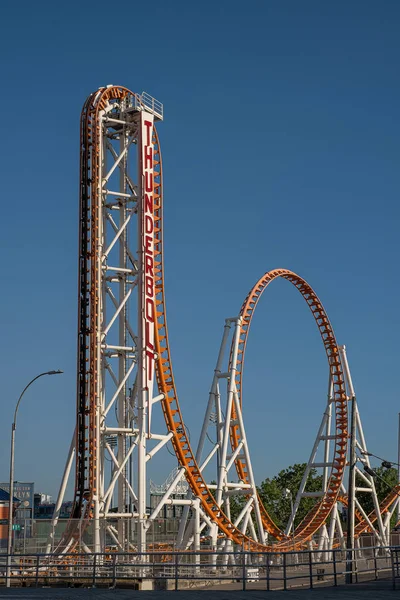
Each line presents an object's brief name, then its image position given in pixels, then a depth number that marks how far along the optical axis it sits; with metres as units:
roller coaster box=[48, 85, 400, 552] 32.22
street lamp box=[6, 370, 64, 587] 28.65
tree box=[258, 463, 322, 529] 80.88
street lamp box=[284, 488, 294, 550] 75.22
